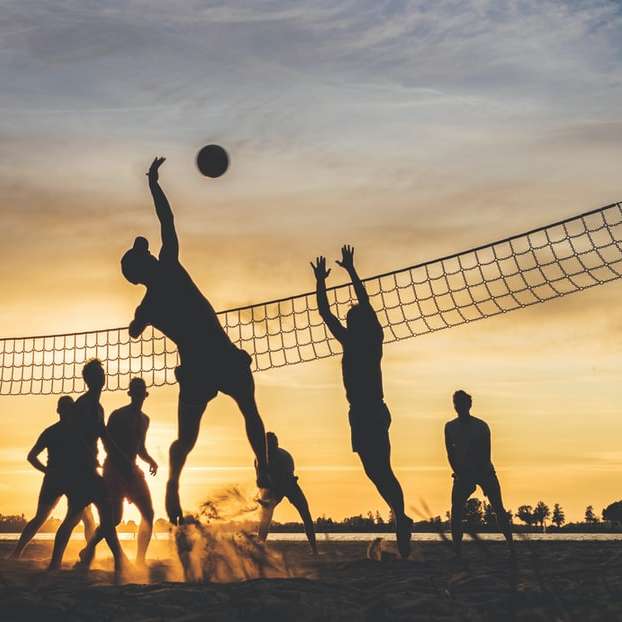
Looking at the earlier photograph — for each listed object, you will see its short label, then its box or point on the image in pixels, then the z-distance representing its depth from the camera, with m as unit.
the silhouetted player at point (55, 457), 9.20
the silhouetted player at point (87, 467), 8.82
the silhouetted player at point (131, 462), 9.27
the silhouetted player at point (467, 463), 8.94
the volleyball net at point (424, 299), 12.14
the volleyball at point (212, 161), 9.78
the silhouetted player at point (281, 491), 10.47
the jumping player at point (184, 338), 7.75
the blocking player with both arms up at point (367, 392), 8.70
